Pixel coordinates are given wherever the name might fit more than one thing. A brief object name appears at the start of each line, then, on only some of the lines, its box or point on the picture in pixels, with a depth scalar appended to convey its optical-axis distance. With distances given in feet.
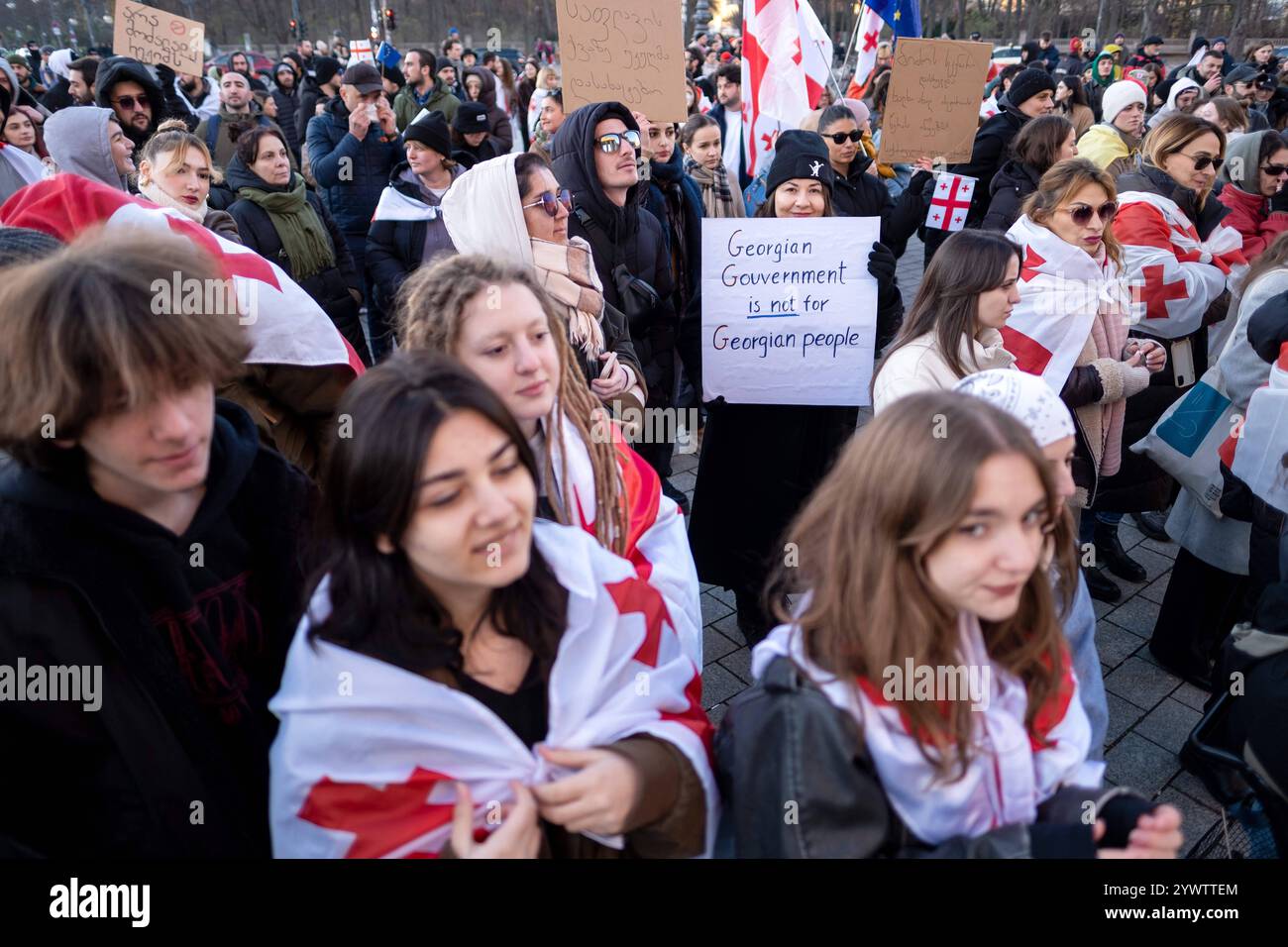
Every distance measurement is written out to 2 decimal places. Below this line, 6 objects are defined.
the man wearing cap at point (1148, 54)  46.60
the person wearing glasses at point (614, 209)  11.15
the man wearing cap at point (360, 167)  20.36
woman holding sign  10.84
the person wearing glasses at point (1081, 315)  10.18
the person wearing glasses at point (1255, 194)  14.30
